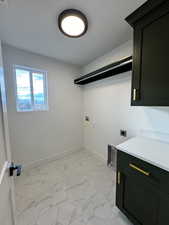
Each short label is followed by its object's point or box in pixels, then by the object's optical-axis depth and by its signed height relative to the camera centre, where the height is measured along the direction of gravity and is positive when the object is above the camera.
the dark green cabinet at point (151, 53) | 1.01 +0.54
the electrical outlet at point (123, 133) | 1.99 -0.55
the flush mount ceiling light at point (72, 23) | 1.24 +1.05
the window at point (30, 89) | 2.10 +0.34
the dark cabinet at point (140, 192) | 0.90 -0.86
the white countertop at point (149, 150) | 0.93 -0.50
